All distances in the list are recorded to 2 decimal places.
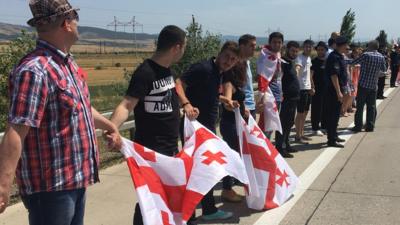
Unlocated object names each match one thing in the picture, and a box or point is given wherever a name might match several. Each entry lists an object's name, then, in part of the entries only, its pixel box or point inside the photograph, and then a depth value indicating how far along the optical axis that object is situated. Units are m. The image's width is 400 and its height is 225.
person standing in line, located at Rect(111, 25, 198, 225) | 3.66
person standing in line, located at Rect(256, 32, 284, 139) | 6.82
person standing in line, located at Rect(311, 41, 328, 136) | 9.51
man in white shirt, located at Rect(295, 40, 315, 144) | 8.87
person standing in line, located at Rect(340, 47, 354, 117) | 11.97
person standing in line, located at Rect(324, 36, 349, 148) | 8.42
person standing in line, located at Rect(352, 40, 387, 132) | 10.14
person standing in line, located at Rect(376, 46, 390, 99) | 15.86
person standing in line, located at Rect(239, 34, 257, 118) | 5.76
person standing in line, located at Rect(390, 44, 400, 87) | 19.61
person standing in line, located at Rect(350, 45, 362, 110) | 13.17
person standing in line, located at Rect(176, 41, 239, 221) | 4.72
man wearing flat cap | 2.34
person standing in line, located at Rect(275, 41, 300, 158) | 7.46
